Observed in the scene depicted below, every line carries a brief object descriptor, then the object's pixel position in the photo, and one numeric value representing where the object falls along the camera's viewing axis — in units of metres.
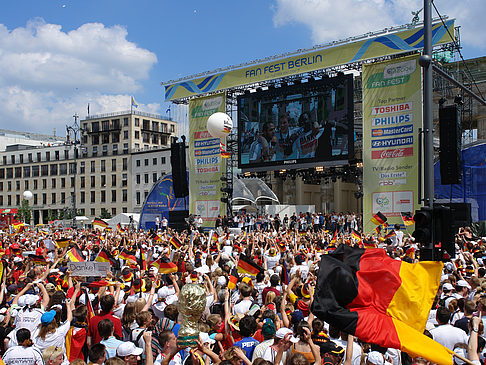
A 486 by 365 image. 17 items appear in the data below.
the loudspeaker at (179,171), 32.81
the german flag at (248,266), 9.10
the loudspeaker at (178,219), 34.69
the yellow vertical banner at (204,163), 33.47
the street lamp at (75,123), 39.03
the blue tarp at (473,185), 27.33
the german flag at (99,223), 24.01
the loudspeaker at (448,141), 14.42
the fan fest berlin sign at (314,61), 25.50
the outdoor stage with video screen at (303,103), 26.83
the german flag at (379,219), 18.70
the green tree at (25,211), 80.44
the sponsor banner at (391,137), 25.05
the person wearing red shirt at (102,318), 6.25
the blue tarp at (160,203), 37.94
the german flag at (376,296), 4.43
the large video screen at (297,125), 28.03
